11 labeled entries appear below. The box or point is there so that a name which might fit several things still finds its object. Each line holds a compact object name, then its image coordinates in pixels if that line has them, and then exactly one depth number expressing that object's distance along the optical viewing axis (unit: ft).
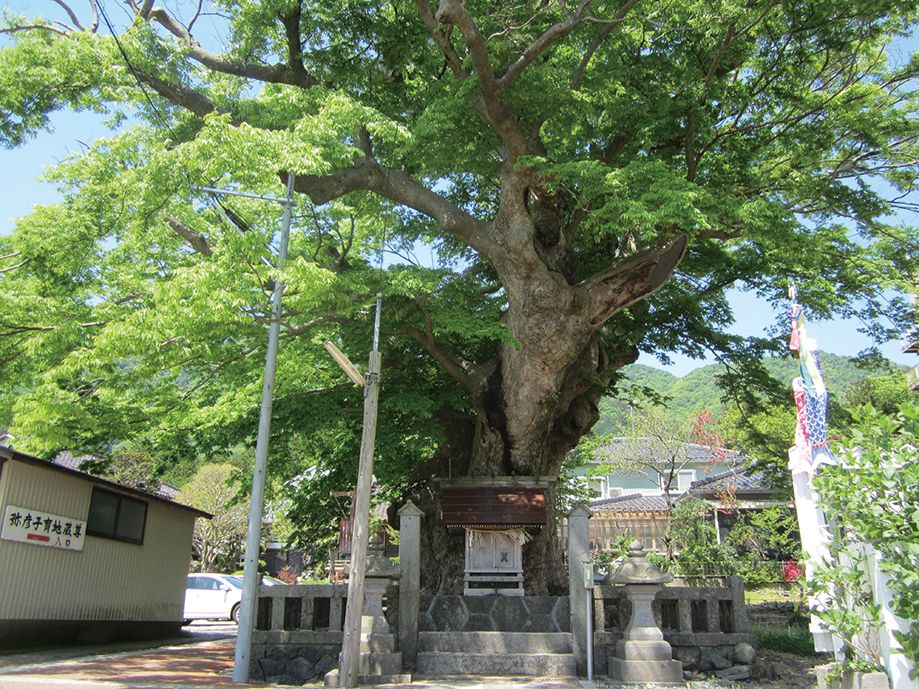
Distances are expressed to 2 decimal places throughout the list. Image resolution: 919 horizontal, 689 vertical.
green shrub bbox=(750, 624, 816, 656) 40.47
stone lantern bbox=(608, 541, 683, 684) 32.32
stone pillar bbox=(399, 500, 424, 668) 35.86
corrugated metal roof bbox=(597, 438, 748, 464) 85.35
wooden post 28.81
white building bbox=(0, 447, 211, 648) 40.83
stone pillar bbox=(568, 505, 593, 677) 35.24
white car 73.46
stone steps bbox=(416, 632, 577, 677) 34.58
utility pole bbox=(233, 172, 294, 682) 30.60
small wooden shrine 43.55
